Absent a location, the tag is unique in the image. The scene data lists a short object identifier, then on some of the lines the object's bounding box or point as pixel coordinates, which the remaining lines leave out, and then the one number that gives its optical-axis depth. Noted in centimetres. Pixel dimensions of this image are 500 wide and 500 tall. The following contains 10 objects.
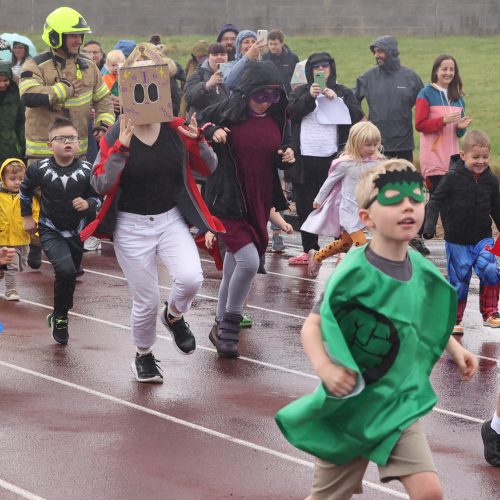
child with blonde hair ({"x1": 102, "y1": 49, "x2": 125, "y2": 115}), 1566
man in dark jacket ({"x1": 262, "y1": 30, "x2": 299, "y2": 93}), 1638
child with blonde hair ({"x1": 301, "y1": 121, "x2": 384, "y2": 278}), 1122
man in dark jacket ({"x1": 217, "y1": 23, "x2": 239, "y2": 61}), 1666
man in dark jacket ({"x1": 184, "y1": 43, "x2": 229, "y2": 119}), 1371
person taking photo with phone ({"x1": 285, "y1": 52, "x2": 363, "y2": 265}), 1396
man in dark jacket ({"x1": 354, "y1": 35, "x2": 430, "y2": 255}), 1512
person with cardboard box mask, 850
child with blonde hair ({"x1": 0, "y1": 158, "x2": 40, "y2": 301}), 1184
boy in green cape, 534
